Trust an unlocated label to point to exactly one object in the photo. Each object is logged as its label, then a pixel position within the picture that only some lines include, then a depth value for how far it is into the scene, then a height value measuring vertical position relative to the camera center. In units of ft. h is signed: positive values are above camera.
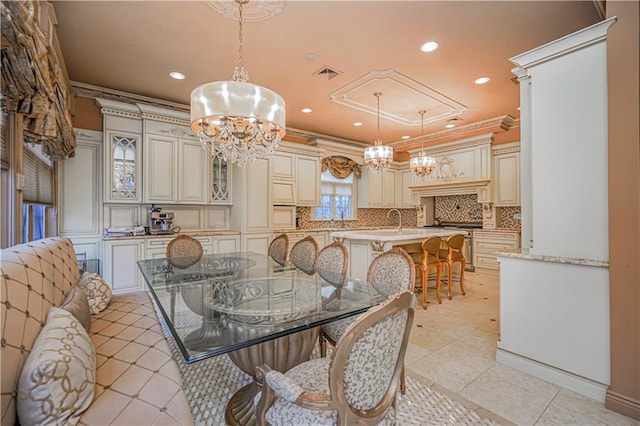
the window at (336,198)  22.40 +1.24
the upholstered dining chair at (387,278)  6.26 -1.46
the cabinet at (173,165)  13.60 +2.39
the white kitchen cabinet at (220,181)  15.75 +1.80
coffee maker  13.82 -0.35
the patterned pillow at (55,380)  3.02 -1.81
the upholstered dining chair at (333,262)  8.20 -1.45
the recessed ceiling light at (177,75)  11.57 +5.57
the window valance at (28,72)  4.07 +2.47
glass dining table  4.26 -1.72
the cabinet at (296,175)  18.13 +2.52
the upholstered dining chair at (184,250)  10.61 -1.40
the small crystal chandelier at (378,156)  14.52 +2.88
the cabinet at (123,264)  12.25 -2.09
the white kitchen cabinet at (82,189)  12.32 +1.15
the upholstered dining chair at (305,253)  10.29 -1.43
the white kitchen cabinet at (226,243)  15.00 -1.52
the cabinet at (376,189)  23.09 +1.99
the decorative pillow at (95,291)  7.14 -1.94
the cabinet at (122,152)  12.77 +2.86
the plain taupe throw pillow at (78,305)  5.21 -1.67
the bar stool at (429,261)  12.21 -2.10
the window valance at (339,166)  21.89 +3.67
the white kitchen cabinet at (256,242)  15.88 -1.55
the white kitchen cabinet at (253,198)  15.98 +0.89
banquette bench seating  3.07 -1.93
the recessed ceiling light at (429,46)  9.52 +5.52
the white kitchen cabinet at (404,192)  23.77 +1.78
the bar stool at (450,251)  13.20 -1.77
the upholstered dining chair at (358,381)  3.16 -1.99
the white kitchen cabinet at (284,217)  18.48 -0.20
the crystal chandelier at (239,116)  6.81 +2.35
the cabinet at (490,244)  17.76 -1.98
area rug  5.58 -3.88
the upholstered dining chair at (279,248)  12.55 -1.47
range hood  18.88 +3.01
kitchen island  12.14 -1.27
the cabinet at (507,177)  18.13 +2.24
